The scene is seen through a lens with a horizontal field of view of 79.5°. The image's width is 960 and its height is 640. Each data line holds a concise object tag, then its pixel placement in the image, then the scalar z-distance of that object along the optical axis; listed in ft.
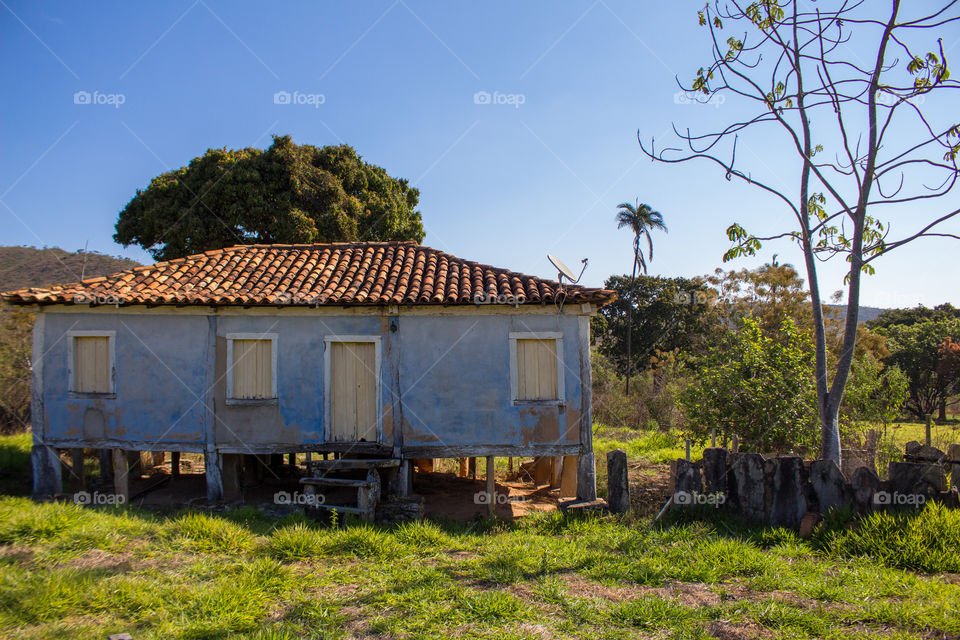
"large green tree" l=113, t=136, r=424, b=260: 63.41
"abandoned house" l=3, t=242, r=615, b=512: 34.27
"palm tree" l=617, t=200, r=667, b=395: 98.99
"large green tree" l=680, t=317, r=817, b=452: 34.96
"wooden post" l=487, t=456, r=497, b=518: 33.94
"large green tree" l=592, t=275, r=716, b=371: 95.91
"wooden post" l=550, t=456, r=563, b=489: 41.88
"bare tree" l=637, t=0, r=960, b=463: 26.91
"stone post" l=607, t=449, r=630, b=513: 30.73
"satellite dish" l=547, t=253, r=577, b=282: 35.96
